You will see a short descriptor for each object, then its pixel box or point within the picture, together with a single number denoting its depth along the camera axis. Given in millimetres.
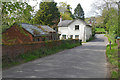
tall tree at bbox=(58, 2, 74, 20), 64613
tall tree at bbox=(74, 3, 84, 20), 55550
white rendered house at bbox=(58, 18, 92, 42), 47903
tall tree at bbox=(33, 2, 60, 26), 48859
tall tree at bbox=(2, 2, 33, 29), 7559
